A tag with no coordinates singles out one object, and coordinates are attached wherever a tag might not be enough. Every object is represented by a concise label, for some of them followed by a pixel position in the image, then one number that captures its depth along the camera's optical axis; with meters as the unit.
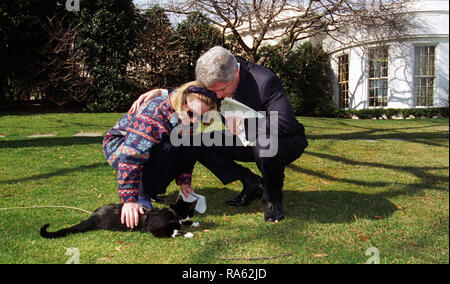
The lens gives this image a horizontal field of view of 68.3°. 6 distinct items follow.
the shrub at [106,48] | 13.05
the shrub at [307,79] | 16.52
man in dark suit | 2.68
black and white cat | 2.48
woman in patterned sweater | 2.40
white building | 8.16
